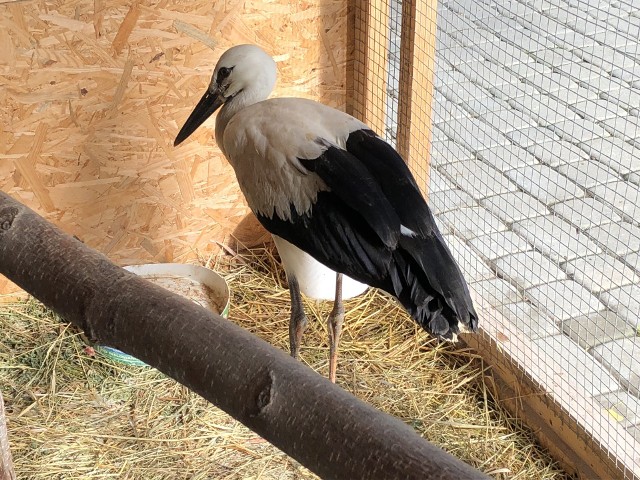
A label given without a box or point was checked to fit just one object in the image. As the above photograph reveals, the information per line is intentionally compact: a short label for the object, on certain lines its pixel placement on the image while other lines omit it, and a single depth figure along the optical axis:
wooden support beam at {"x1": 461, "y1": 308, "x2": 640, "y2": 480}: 2.56
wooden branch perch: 0.92
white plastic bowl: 3.34
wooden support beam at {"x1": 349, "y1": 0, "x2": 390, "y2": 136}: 3.32
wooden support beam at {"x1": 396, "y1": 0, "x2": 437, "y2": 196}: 3.07
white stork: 2.36
